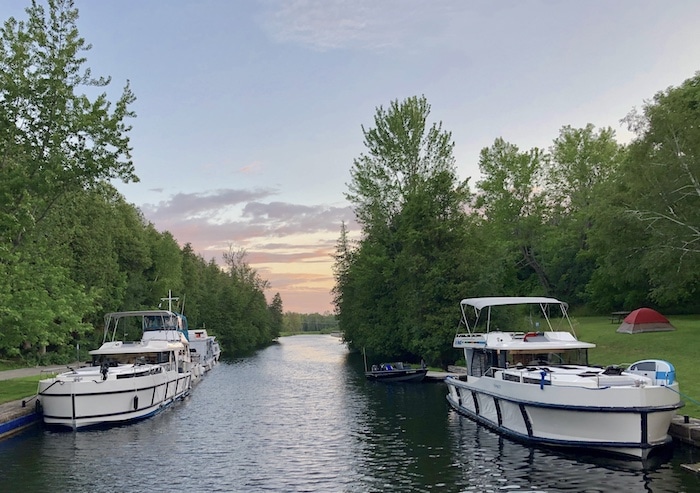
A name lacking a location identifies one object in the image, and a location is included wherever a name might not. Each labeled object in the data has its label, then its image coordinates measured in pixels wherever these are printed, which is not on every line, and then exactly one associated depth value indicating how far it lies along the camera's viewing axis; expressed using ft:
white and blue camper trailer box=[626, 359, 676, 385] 58.29
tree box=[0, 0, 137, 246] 83.51
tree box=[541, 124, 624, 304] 225.76
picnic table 169.31
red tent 134.00
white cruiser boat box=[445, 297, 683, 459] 54.24
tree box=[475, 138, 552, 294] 238.07
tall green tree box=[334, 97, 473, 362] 147.64
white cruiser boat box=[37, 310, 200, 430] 77.00
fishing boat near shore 128.77
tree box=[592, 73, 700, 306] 114.83
